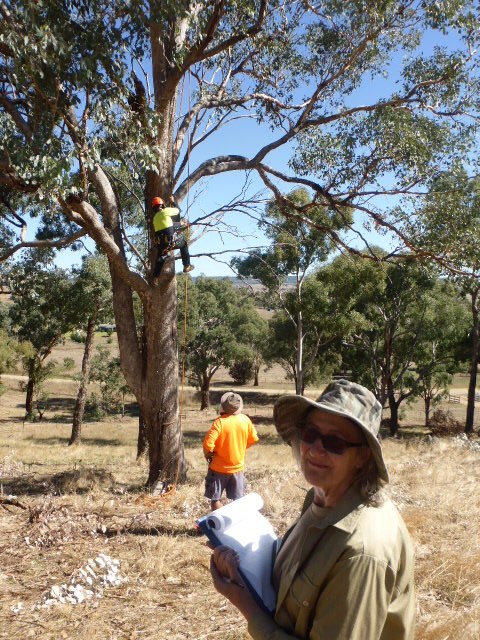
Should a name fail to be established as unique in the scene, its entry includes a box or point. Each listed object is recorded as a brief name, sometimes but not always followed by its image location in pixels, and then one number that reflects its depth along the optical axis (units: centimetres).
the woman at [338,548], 141
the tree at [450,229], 854
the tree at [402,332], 2245
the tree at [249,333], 3538
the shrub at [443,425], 2405
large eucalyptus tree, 592
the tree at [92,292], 1736
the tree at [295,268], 1631
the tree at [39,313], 1384
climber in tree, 693
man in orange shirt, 552
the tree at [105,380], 3008
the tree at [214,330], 3484
